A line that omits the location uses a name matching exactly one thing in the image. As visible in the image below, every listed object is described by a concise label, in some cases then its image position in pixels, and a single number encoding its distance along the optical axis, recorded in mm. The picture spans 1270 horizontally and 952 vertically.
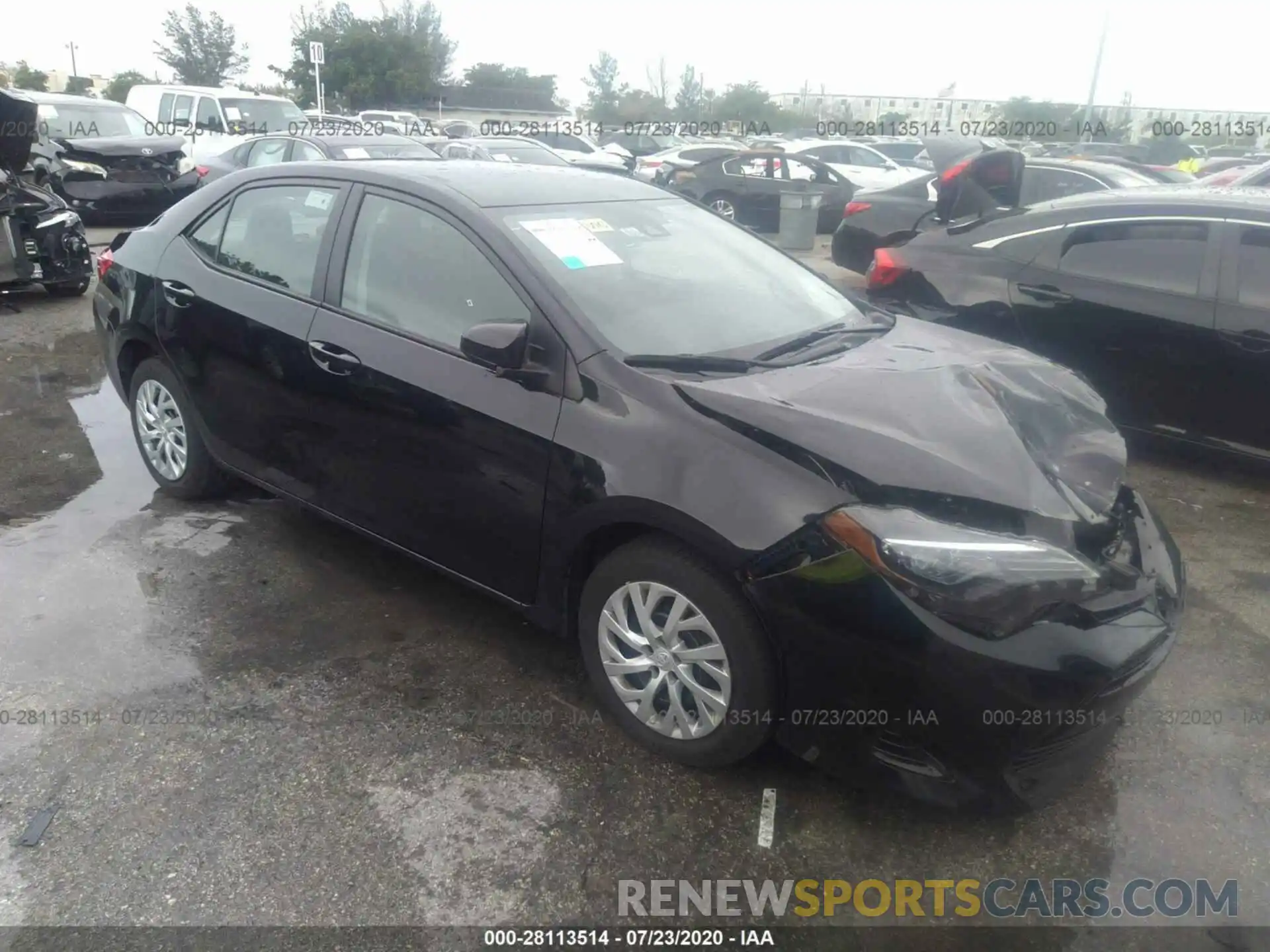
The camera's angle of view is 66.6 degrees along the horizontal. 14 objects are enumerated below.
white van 15641
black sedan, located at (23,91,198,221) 11758
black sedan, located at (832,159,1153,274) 8867
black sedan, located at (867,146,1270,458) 4543
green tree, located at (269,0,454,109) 41219
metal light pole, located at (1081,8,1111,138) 29062
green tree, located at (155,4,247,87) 46312
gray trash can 12961
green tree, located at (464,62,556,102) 54281
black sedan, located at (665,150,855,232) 14508
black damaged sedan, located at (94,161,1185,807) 2340
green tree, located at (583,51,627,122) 60250
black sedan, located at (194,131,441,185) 11070
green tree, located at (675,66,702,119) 60156
